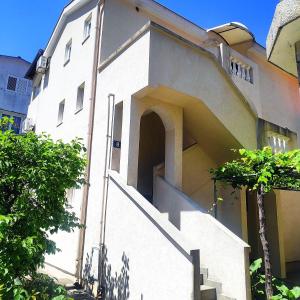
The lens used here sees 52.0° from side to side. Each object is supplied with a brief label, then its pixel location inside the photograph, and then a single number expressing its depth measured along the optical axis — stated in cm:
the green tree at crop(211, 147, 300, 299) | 617
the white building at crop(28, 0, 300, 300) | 636
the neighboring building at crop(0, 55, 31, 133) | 2598
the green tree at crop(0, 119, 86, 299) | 522
